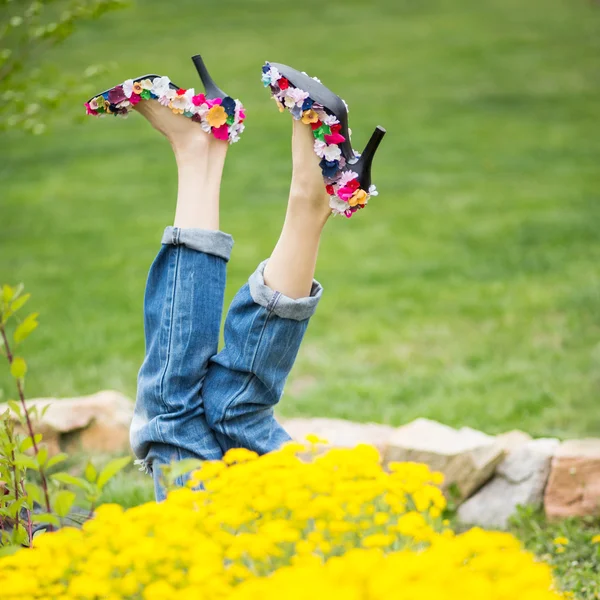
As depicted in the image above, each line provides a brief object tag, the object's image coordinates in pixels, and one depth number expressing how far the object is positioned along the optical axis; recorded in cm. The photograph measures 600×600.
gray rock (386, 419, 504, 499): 568
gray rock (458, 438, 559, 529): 563
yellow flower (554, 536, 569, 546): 497
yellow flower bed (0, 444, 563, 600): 206
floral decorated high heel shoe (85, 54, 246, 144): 443
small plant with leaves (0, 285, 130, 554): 287
